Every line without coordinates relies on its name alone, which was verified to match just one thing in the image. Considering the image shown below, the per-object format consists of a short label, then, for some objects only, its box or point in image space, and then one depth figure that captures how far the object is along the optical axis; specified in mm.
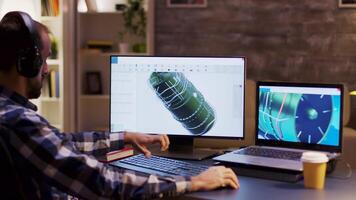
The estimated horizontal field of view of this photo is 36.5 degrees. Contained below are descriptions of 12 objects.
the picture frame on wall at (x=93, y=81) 5211
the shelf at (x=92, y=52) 5102
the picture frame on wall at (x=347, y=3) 4438
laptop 1932
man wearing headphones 1407
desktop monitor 2154
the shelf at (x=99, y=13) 5121
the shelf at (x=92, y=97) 5157
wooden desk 1612
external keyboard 1829
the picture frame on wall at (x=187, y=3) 4902
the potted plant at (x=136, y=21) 4984
